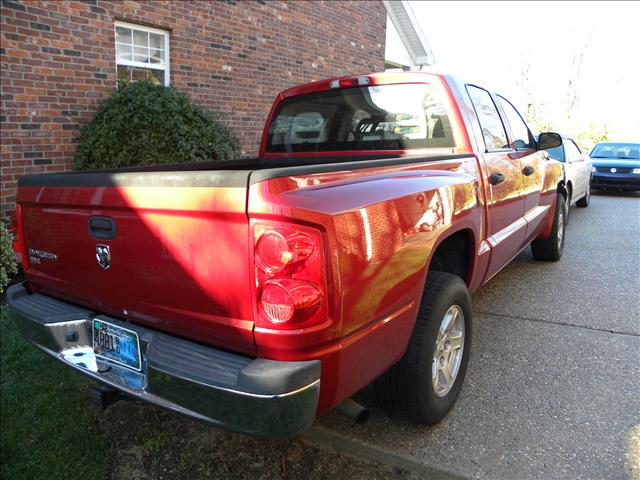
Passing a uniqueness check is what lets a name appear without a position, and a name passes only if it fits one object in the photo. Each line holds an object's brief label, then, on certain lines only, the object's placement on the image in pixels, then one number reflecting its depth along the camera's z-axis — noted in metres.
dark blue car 11.86
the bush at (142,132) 6.06
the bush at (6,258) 4.46
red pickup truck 1.83
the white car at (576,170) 8.52
